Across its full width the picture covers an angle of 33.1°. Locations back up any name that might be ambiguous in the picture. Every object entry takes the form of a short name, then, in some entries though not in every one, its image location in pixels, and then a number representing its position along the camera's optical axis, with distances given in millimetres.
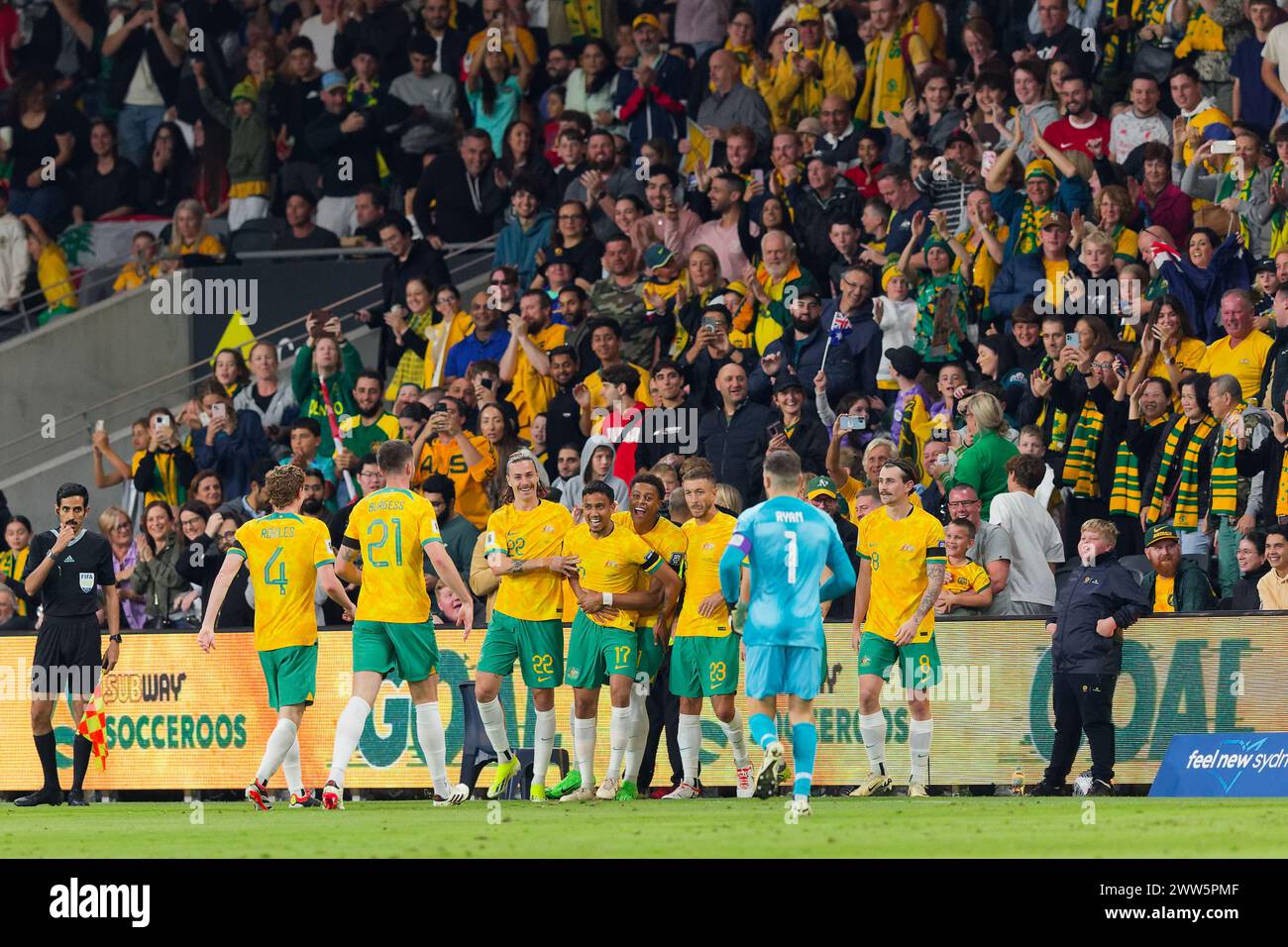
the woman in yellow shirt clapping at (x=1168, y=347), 18000
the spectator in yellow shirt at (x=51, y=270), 26453
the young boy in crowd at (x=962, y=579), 16703
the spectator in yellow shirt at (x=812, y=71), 23234
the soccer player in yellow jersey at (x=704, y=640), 15664
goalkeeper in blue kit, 13195
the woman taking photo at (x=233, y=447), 21734
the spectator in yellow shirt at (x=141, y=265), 25359
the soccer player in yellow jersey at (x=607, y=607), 15539
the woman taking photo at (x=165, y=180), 27219
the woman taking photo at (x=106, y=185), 27016
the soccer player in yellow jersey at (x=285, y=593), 15297
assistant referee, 16859
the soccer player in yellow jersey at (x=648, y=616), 15852
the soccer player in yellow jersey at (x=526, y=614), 15711
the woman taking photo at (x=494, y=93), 24984
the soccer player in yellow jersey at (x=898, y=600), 15484
